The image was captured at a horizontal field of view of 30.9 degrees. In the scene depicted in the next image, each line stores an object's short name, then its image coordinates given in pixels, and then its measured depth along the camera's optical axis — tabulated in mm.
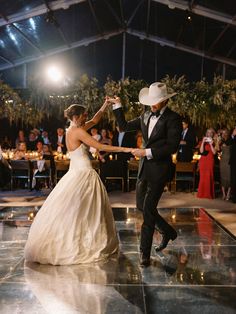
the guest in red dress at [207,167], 9430
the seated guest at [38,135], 11992
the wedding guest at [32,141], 11961
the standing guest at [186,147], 10102
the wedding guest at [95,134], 10875
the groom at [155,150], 4336
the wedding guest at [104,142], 10169
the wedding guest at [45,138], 11916
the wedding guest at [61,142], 11461
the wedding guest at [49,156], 10477
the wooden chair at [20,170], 10366
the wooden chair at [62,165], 10242
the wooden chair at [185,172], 9969
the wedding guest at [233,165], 8875
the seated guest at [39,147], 10938
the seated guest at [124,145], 10234
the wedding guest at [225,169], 9227
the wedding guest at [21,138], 11897
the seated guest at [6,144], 12590
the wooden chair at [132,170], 10117
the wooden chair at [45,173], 10359
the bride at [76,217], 4449
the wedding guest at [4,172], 9258
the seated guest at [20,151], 10695
